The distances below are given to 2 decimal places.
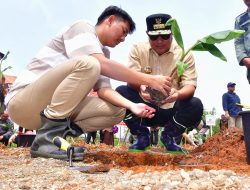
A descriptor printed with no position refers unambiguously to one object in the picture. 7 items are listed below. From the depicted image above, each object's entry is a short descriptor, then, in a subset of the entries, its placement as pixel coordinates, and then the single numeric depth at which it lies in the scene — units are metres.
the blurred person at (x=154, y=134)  4.39
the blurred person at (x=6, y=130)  3.98
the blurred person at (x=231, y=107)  4.67
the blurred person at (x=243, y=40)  2.27
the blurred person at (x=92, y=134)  4.49
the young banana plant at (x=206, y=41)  1.55
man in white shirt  1.58
